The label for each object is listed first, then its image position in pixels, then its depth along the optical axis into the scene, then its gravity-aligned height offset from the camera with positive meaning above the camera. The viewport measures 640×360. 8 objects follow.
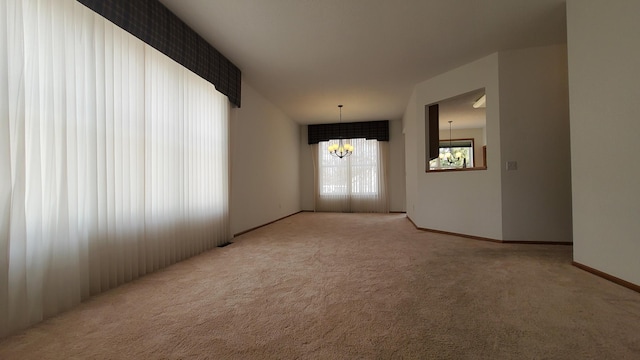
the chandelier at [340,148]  6.55 +0.83
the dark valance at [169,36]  2.05 +1.41
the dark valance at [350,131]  7.43 +1.42
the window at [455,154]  8.80 +0.83
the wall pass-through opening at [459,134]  4.81 +1.36
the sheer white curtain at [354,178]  7.50 +0.06
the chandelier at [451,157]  8.92 +0.74
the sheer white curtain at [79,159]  1.51 +0.19
